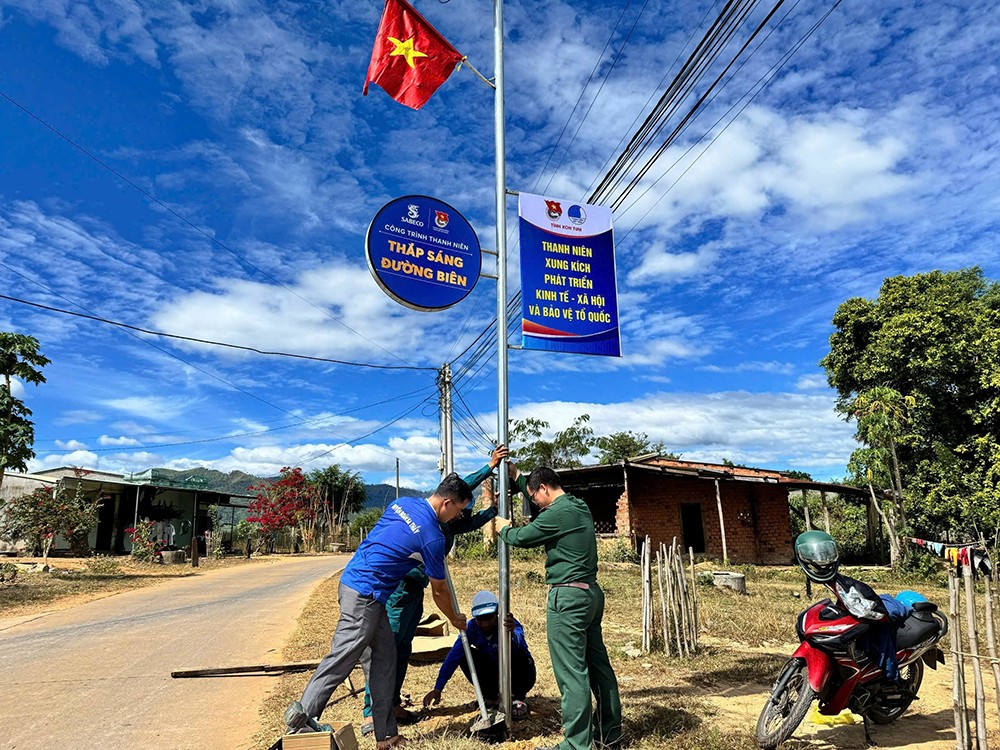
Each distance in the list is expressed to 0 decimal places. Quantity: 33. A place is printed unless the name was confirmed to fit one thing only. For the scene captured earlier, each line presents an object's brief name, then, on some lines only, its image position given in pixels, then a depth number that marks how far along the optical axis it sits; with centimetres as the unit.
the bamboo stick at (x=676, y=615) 705
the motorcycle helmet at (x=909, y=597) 472
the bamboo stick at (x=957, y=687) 359
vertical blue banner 543
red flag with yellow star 564
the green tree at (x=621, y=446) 3456
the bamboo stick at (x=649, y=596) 737
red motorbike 407
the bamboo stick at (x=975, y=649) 349
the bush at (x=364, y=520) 4518
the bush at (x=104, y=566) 1738
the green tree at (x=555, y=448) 3041
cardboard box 315
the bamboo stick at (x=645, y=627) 733
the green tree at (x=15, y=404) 1324
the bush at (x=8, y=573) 1434
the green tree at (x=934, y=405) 1514
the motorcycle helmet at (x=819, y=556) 415
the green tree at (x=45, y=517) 1903
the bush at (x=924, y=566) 1482
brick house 2036
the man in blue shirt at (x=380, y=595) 382
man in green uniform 397
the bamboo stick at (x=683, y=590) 711
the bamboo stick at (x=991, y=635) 353
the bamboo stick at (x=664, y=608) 709
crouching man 490
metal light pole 456
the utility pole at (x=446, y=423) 2380
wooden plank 648
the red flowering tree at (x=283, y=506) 3344
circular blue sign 497
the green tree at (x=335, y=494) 4006
